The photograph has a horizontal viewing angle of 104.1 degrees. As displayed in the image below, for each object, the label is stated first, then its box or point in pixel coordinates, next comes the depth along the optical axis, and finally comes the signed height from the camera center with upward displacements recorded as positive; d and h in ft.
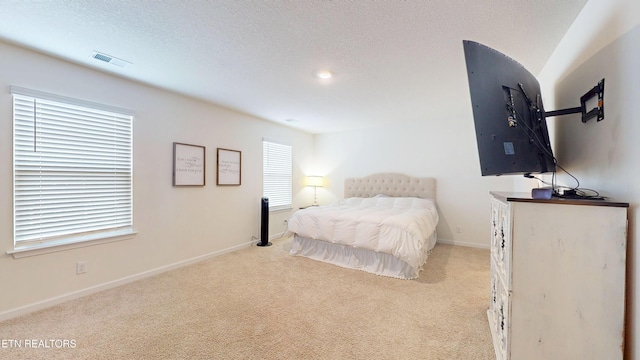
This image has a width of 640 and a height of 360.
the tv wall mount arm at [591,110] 4.26 +1.34
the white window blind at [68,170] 7.24 +0.20
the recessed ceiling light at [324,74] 8.54 +3.61
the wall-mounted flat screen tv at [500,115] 4.54 +1.18
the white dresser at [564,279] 3.61 -1.54
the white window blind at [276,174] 15.66 +0.20
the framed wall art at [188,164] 10.89 +0.56
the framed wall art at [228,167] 12.75 +0.52
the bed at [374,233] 9.86 -2.39
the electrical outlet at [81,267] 8.19 -3.00
